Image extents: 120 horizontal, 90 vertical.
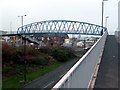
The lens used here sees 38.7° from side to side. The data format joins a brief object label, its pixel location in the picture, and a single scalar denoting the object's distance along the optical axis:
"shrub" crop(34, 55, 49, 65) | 35.54
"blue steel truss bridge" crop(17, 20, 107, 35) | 65.90
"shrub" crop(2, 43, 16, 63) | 32.13
